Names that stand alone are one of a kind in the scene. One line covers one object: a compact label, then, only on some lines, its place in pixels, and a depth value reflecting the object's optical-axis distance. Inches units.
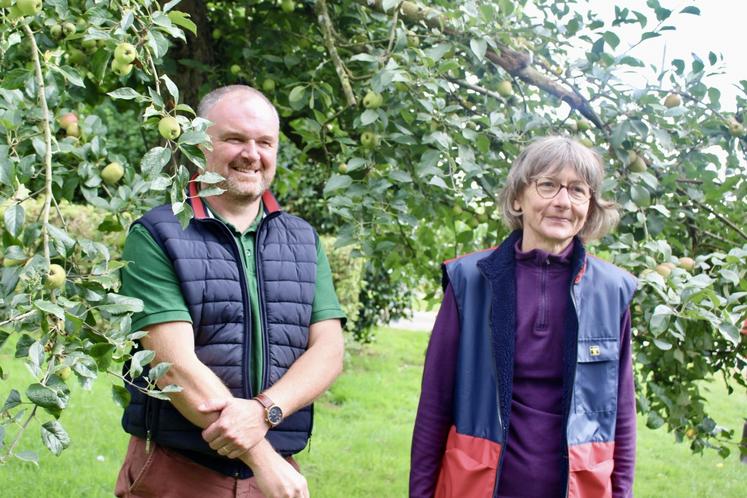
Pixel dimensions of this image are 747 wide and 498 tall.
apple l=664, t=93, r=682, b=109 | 110.2
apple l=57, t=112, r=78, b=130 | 91.9
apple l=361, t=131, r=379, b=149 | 104.3
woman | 74.4
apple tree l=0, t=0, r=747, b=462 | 71.4
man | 73.7
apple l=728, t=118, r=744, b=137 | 108.7
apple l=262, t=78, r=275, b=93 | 124.9
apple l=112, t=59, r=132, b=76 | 72.2
